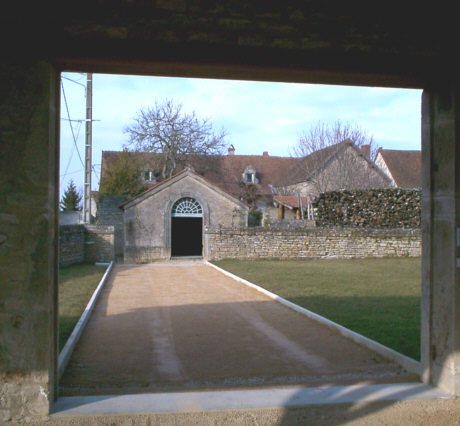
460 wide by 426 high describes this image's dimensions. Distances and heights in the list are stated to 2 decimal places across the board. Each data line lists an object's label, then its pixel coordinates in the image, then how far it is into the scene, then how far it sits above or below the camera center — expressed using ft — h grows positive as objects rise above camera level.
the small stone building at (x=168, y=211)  99.55 +2.06
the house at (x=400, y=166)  158.10 +17.03
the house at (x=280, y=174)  133.28 +13.14
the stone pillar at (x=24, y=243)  16.88 -0.65
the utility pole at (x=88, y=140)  91.66 +13.53
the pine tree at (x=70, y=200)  162.84 +6.43
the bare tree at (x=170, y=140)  151.12 +22.45
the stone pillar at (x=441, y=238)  19.13 -0.48
